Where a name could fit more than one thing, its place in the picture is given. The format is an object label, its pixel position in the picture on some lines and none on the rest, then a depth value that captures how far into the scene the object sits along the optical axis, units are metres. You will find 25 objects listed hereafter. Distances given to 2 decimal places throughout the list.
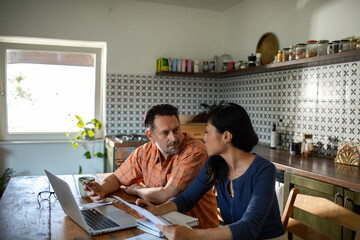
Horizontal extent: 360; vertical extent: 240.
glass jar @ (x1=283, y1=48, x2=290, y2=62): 3.24
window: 4.19
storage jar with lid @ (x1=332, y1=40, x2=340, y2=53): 2.71
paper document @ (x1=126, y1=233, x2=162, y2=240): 1.33
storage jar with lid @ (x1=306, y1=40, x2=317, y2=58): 2.92
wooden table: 1.36
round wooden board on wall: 3.70
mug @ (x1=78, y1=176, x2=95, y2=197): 1.90
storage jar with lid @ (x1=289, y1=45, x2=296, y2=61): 3.09
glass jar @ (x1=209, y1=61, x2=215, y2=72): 4.54
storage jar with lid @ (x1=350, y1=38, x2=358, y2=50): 2.57
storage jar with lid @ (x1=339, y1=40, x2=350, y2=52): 2.62
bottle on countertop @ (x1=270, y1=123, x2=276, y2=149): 3.59
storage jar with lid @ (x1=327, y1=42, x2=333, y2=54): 2.77
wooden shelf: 2.62
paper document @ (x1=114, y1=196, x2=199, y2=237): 1.35
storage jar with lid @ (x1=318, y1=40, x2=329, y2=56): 2.85
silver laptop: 1.39
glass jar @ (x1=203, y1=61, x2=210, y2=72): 4.53
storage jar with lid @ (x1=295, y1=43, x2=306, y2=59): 3.02
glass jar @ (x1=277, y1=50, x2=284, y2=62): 3.27
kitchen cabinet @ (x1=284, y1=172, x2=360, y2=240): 2.20
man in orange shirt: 1.89
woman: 1.43
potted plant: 4.26
